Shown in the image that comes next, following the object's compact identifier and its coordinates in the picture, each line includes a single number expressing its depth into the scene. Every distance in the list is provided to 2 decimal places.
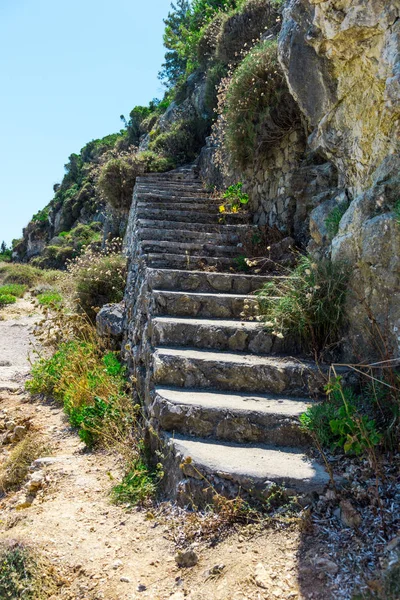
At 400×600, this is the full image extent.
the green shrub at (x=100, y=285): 7.38
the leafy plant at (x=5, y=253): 32.12
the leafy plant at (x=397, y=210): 3.09
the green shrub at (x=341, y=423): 2.48
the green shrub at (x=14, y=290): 13.76
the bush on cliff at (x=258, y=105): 6.09
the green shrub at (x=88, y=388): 4.05
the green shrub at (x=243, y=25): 9.32
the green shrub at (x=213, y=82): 10.53
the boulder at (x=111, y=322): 5.99
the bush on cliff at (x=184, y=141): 11.77
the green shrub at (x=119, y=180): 10.43
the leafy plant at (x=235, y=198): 7.13
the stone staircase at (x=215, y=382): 2.78
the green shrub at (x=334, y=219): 4.18
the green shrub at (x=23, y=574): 2.26
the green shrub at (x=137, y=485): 3.08
